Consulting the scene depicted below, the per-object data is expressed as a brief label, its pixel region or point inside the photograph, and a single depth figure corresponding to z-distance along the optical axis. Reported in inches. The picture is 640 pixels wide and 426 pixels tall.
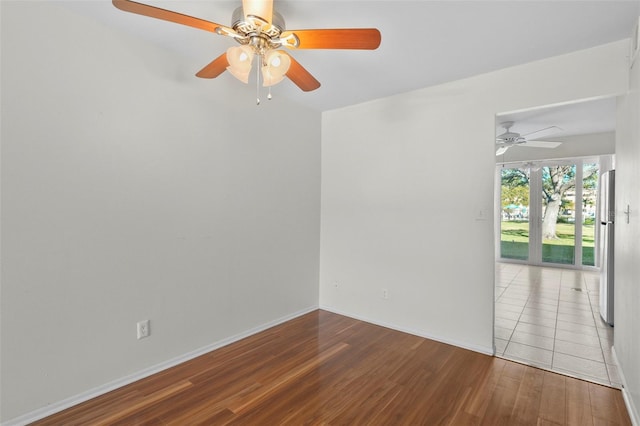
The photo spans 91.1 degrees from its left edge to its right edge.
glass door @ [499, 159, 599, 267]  254.4
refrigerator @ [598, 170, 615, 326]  129.6
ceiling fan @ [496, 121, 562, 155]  161.9
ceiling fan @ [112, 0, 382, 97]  59.6
